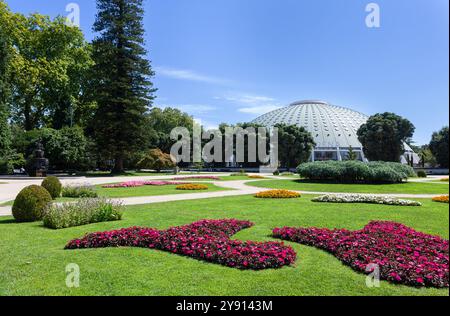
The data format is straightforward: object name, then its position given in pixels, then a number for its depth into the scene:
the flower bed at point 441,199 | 15.40
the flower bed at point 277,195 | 17.27
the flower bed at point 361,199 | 14.47
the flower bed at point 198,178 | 34.15
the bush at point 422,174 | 40.81
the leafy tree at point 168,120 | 81.25
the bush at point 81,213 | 9.99
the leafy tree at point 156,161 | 54.06
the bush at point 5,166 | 37.47
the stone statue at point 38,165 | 37.97
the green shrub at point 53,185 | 17.28
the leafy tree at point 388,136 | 60.97
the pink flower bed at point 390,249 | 5.22
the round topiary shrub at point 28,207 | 10.92
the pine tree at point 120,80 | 43.09
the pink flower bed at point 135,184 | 24.54
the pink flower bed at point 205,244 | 6.12
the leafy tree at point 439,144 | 57.53
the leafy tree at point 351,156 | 39.91
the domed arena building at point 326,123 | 92.12
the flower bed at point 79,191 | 18.16
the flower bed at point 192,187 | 22.39
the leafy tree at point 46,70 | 46.00
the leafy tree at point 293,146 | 63.44
